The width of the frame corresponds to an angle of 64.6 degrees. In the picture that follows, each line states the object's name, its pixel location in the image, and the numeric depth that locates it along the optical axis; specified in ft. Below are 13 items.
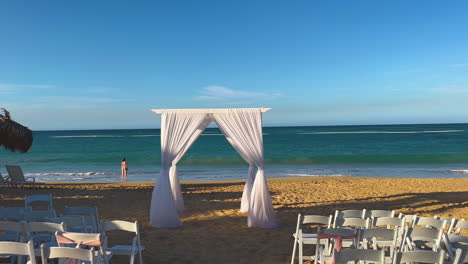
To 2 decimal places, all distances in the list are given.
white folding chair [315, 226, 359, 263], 13.30
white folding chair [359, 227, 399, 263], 12.96
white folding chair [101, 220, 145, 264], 13.29
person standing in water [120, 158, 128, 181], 57.95
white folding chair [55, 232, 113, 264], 11.64
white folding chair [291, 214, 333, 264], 15.16
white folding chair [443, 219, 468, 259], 15.08
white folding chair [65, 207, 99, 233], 17.46
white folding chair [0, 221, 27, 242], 13.32
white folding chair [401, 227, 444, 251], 13.11
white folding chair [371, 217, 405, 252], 14.64
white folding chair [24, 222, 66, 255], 12.82
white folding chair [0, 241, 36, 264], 10.52
